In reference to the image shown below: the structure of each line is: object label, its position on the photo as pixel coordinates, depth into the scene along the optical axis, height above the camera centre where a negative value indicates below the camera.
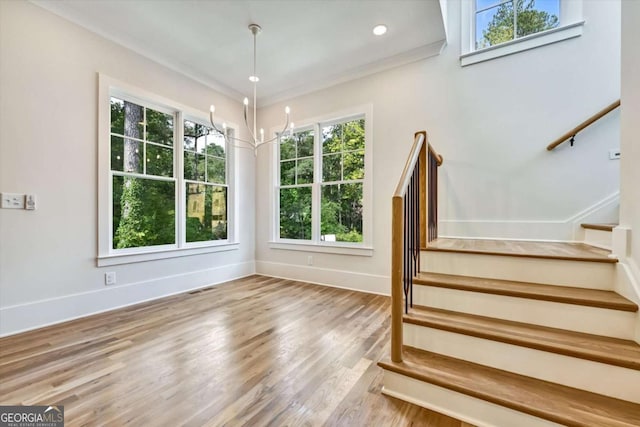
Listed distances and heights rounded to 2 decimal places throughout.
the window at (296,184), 4.25 +0.49
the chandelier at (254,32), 2.82 +1.97
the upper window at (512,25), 2.70 +2.04
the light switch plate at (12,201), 2.30 +0.12
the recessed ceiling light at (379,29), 2.90 +2.02
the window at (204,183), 3.81 +0.47
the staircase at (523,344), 1.20 -0.66
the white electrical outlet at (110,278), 2.92 -0.69
